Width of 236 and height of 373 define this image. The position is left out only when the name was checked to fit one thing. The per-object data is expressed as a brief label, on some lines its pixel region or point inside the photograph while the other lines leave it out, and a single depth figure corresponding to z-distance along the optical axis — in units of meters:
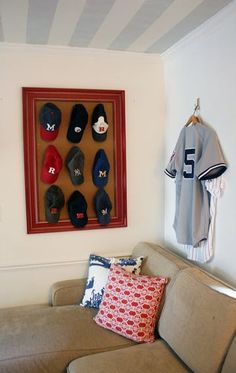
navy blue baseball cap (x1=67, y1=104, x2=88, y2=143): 2.53
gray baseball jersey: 2.03
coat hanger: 2.25
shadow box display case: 2.52
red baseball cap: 2.52
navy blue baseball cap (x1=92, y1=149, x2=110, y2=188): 2.63
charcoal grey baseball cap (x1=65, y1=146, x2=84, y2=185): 2.54
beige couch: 1.57
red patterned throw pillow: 2.01
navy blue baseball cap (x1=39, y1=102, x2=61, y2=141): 2.47
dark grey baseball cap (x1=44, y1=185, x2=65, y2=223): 2.55
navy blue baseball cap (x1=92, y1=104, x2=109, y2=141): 2.59
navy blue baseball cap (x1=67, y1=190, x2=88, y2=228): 2.60
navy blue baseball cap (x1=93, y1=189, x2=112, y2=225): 2.65
